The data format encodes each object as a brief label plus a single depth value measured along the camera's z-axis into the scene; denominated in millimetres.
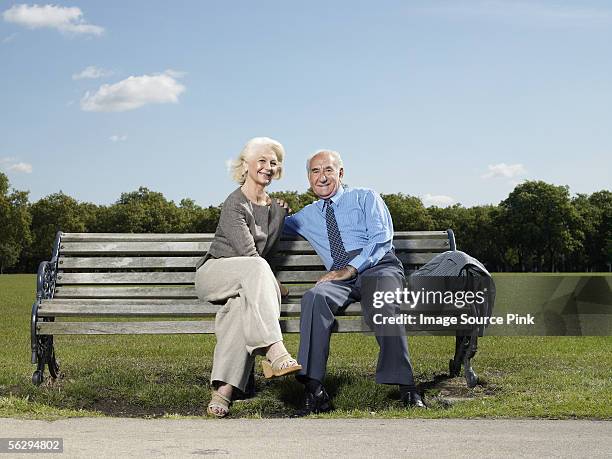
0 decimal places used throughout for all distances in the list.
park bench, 6867
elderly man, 5926
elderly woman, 5797
